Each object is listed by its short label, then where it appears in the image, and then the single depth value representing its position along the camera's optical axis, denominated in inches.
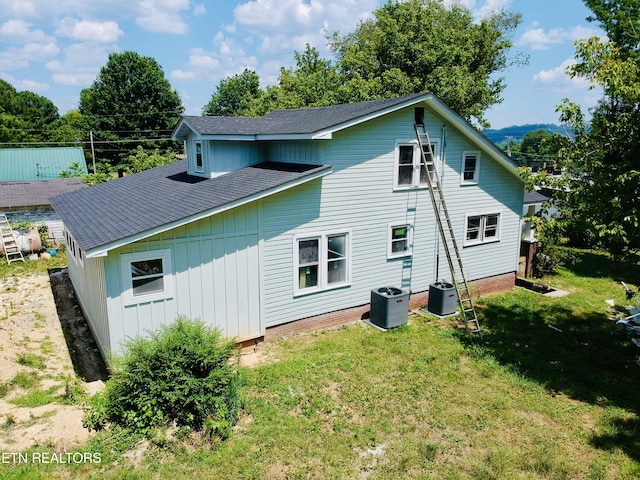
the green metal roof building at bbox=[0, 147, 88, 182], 1264.8
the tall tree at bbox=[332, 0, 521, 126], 1222.3
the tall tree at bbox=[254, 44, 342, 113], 1380.4
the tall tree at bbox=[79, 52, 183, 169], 2031.3
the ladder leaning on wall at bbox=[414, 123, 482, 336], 531.2
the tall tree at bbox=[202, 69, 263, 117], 2844.5
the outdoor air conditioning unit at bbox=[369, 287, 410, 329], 521.0
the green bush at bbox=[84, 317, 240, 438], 309.6
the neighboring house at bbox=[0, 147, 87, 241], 928.3
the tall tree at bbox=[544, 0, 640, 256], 386.9
